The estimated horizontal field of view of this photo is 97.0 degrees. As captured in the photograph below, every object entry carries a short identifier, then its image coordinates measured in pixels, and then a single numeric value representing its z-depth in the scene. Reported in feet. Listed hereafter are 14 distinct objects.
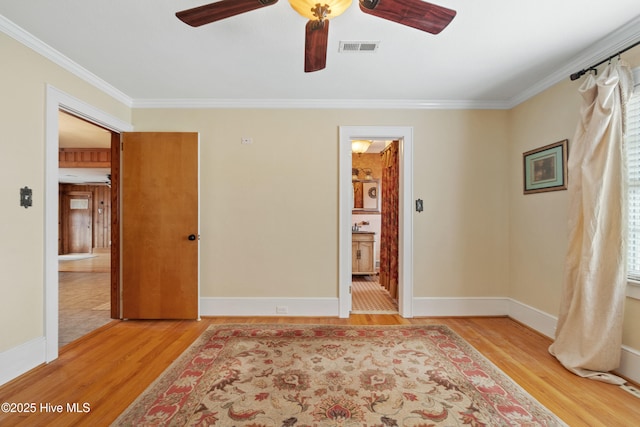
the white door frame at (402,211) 11.02
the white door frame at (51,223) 7.63
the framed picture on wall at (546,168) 8.80
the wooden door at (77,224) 31.71
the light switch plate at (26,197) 7.09
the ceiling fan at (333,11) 4.64
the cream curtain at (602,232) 6.88
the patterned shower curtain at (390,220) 12.87
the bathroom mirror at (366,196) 19.71
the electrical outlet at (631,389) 6.32
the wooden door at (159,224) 10.52
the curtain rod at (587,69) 7.05
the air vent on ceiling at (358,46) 7.32
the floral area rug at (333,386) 5.55
